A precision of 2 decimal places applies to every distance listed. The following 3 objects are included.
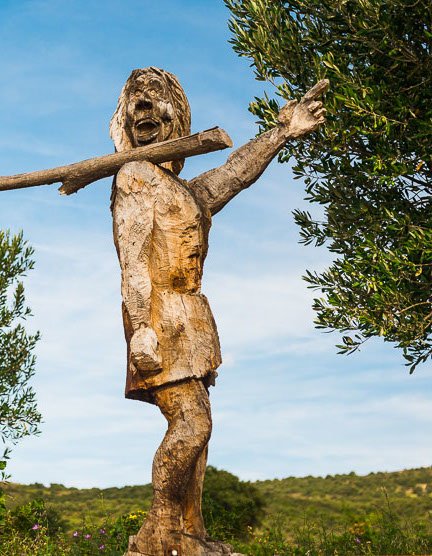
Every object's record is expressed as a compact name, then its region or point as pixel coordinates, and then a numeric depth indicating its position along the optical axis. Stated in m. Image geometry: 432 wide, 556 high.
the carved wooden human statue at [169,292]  7.41
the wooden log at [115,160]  8.34
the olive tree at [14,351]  19.86
